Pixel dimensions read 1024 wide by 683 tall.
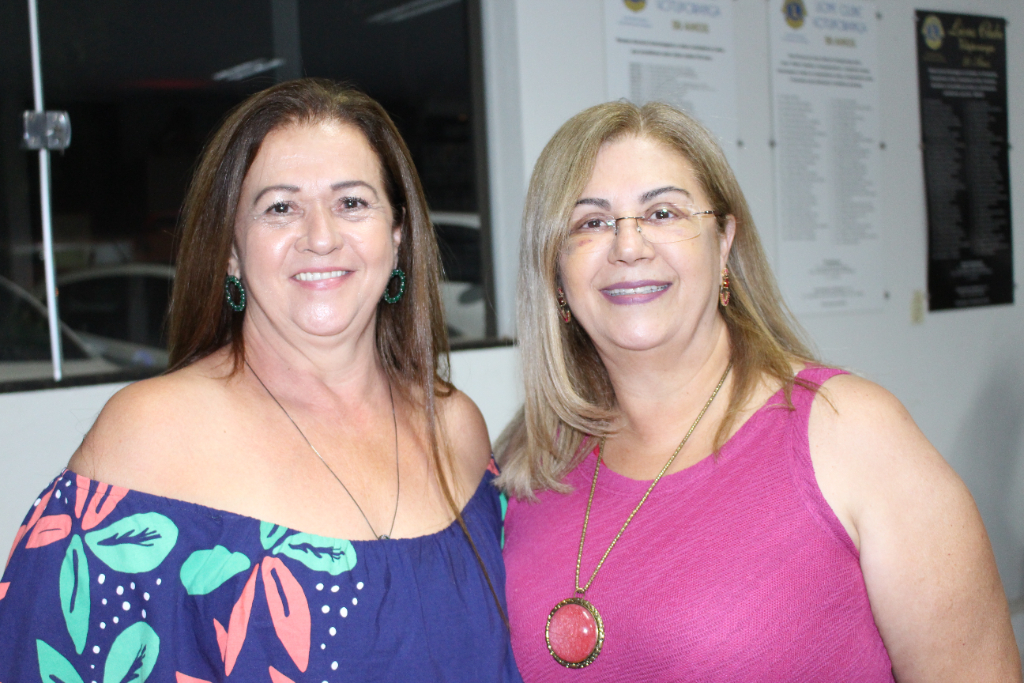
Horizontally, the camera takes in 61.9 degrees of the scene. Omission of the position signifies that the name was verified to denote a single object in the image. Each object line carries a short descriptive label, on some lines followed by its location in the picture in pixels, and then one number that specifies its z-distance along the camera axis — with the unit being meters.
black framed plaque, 3.79
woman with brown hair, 1.36
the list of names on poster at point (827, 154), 3.41
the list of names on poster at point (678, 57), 3.00
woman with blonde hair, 1.40
